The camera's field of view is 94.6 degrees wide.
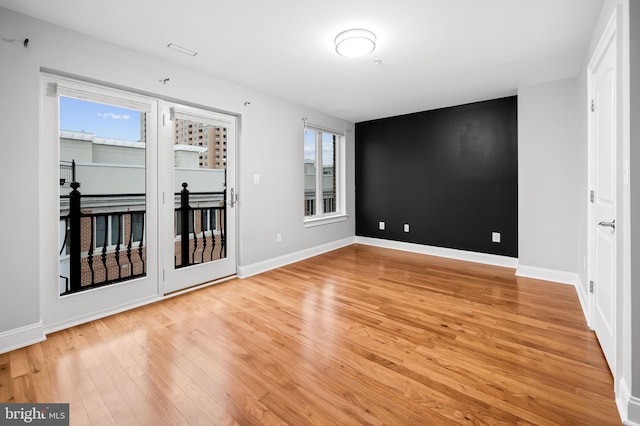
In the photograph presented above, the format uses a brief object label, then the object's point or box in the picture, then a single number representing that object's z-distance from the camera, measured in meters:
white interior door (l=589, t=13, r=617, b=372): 1.86
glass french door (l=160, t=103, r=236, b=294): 3.18
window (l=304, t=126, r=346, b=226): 5.19
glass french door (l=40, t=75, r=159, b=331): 2.42
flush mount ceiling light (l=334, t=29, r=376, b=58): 2.51
